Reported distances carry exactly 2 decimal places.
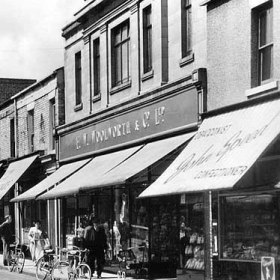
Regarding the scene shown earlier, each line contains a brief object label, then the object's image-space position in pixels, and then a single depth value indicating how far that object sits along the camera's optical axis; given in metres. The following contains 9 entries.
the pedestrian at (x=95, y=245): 21.27
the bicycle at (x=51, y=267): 20.00
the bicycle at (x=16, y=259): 25.36
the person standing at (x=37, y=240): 27.70
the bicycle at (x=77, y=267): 19.50
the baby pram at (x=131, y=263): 20.61
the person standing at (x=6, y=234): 26.80
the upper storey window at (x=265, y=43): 16.22
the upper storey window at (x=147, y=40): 22.45
